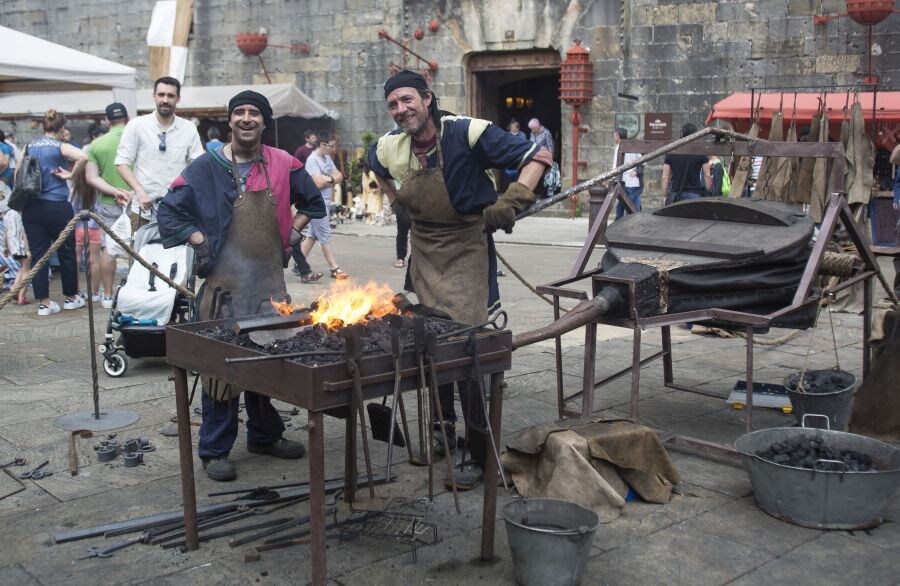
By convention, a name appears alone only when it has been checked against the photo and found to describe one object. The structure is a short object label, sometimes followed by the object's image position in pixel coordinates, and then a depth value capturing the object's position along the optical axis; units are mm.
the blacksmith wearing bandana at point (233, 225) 4297
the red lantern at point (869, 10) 13609
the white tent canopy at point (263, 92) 18234
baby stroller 6168
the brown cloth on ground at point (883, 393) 4762
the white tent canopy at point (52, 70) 9055
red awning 11594
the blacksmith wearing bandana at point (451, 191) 4352
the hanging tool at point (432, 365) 3162
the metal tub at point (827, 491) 3682
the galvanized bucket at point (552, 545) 3125
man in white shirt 7270
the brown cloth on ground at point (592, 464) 3943
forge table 3004
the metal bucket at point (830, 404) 4723
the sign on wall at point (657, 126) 16125
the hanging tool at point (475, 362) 3326
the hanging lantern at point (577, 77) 16516
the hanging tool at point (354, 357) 2988
